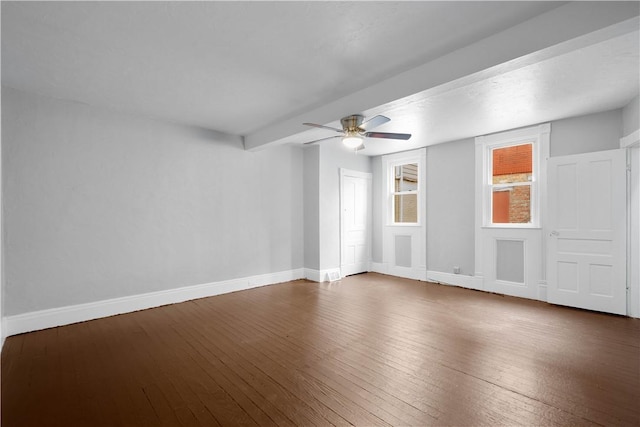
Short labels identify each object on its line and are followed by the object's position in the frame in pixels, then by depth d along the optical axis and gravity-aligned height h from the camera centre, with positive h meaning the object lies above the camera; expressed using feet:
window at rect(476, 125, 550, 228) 15.40 +1.85
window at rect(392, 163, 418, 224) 20.88 +1.20
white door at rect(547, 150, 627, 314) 12.59 -0.98
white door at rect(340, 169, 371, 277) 20.79 -0.81
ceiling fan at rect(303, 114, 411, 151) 11.72 +3.23
